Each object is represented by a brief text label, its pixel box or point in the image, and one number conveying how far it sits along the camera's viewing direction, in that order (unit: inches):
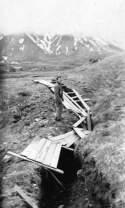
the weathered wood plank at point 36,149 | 254.4
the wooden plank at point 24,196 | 184.5
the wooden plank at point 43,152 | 248.7
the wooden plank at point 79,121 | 369.6
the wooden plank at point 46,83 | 563.5
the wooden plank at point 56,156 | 242.2
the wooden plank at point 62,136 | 315.0
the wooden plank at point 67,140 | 306.5
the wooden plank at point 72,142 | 302.5
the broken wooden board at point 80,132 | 326.0
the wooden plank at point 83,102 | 439.9
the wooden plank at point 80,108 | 414.3
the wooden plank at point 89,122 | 368.9
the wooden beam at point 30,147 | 263.2
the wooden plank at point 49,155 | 245.8
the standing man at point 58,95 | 370.0
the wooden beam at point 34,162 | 232.1
